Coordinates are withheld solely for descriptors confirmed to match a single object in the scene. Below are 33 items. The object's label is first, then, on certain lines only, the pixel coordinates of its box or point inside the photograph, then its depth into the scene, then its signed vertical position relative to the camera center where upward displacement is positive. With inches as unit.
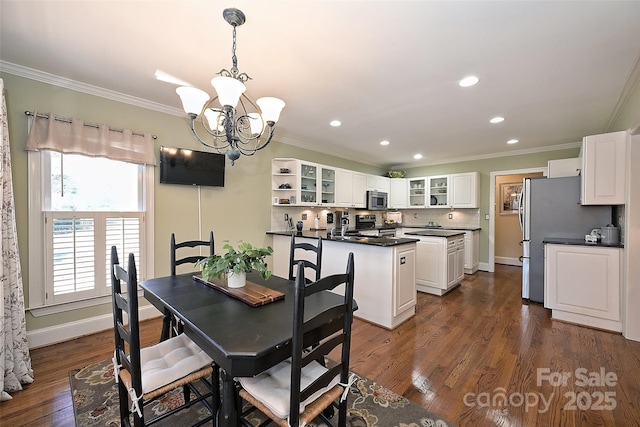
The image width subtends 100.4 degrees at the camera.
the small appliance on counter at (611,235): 119.7 -10.5
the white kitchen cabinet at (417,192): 246.4 +19.1
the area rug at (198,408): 65.5 -51.5
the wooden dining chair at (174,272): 80.1 -20.8
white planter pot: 71.4 -18.2
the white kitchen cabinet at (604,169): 113.0 +19.0
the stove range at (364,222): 237.0 -9.0
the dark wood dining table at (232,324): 42.9 -21.7
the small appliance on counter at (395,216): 277.3 -4.0
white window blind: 99.0 -14.5
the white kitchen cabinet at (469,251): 213.9 -31.5
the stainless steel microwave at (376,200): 231.0 +10.7
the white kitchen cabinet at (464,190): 221.0 +19.1
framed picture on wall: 254.1 +14.8
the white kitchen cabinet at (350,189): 202.1 +18.9
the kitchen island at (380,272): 116.6 -28.1
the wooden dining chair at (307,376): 43.1 -31.5
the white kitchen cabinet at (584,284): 113.9 -32.8
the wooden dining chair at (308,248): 88.6 -15.0
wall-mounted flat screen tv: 123.0 +22.2
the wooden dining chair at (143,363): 49.2 -32.8
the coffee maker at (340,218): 219.3 -4.9
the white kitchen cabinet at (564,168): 149.6 +25.6
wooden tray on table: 62.5 -20.5
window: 96.7 -3.4
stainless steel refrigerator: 135.6 -3.1
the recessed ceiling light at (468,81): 95.9 +48.3
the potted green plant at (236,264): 66.7 -13.3
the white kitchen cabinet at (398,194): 258.7 +17.9
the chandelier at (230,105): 66.1 +30.5
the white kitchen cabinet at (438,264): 163.5 -33.1
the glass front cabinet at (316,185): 176.9 +19.4
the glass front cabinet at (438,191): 235.8 +19.0
